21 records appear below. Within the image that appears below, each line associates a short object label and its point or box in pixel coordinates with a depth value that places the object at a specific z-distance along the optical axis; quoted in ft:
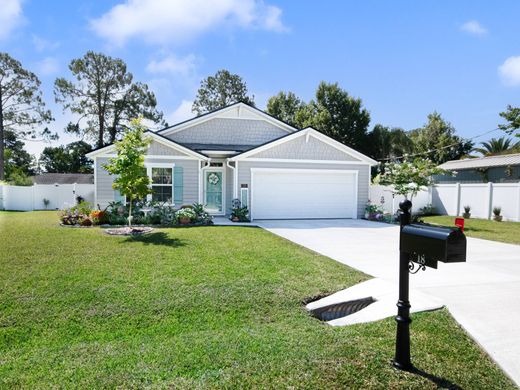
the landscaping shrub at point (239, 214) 47.29
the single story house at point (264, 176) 48.21
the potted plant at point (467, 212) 59.11
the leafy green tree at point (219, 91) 134.10
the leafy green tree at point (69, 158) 129.19
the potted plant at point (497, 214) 53.92
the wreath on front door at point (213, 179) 53.62
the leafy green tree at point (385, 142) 110.83
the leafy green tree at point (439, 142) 114.52
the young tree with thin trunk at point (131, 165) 34.24
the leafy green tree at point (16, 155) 105.40
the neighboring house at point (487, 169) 75.20
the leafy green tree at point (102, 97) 109.40
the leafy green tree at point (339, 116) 108.06
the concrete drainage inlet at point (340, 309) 15.96
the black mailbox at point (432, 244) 8.51
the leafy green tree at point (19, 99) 96.99
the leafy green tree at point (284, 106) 122.52
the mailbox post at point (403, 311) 9.98
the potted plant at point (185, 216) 41.22
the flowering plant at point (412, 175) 45.55
